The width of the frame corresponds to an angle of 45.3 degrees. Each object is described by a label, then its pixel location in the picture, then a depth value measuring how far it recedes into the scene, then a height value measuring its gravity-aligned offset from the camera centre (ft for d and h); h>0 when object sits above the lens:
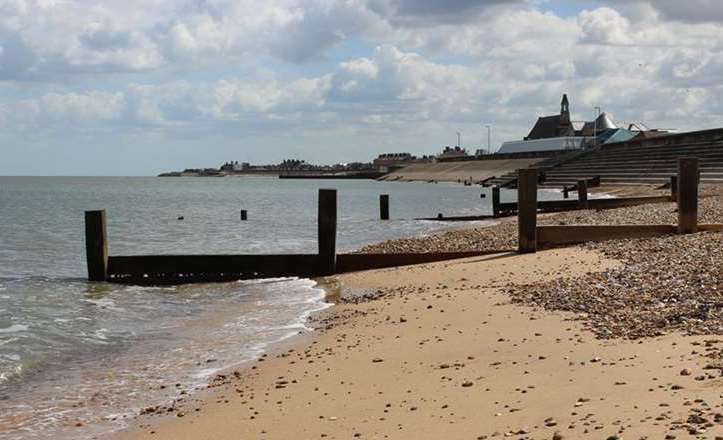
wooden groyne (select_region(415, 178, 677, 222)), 125.39 -6.40
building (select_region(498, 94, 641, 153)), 417.32 +16.75
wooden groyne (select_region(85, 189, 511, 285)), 66.03 -7.35
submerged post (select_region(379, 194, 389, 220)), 152.66 -7.64
